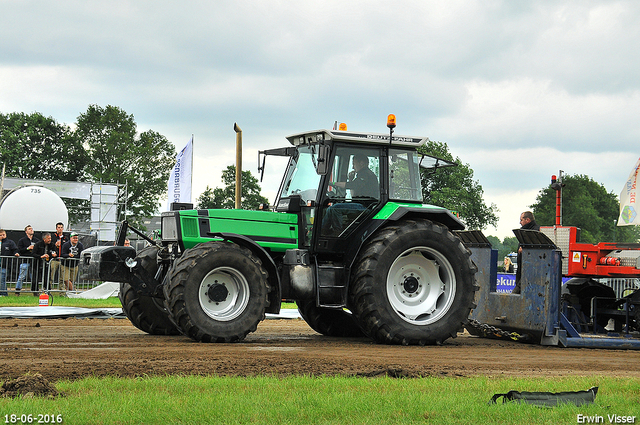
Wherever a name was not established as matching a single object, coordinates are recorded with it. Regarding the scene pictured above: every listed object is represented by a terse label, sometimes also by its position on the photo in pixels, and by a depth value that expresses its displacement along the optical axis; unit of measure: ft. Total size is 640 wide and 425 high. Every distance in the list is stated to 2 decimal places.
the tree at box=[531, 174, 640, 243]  252.42
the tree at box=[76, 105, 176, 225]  202.28
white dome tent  100.32
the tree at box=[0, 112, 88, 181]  201.05
